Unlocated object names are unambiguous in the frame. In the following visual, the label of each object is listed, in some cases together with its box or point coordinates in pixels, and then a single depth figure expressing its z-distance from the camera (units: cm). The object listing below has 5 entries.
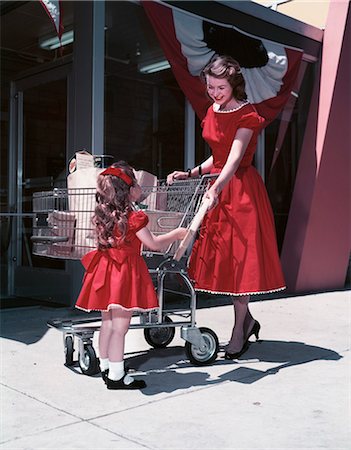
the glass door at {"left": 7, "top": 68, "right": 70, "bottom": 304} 627
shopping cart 318
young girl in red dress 288
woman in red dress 340
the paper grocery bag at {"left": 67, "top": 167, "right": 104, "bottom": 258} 316
